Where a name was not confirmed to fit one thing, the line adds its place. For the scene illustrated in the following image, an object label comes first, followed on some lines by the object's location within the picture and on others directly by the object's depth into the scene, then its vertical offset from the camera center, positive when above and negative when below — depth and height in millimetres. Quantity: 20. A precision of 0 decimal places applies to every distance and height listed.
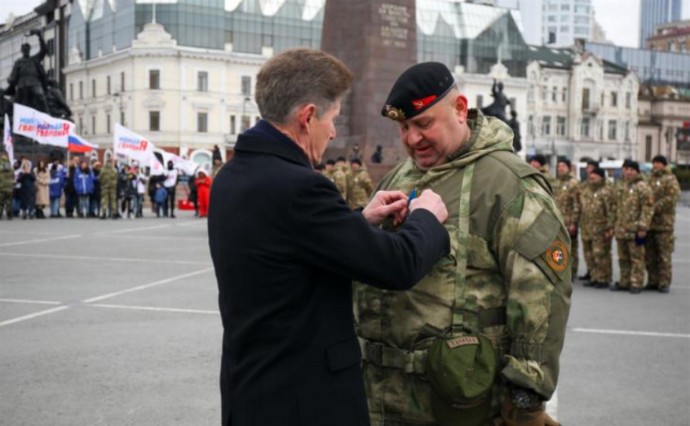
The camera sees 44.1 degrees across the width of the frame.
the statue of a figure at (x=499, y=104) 39153 +3991
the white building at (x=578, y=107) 88938 +8887
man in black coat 2453 -208
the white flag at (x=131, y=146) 25625 +1168
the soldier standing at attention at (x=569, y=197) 13578 -134
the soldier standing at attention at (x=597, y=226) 12461 -559
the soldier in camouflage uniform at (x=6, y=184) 23359 -23
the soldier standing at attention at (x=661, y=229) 12016 -566
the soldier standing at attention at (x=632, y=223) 11836 -480
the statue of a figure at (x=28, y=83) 30859 +3644
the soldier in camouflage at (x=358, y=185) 17109 +22
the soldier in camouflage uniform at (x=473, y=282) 2715 -306
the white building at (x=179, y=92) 69688 +7830
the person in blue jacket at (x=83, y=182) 25547 +58
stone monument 21125 +3360
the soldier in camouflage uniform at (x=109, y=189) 25312 -146
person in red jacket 26688 -126
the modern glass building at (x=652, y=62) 114812 +17525
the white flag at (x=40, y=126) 24828 +1677
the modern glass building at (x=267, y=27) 69438 +14006
